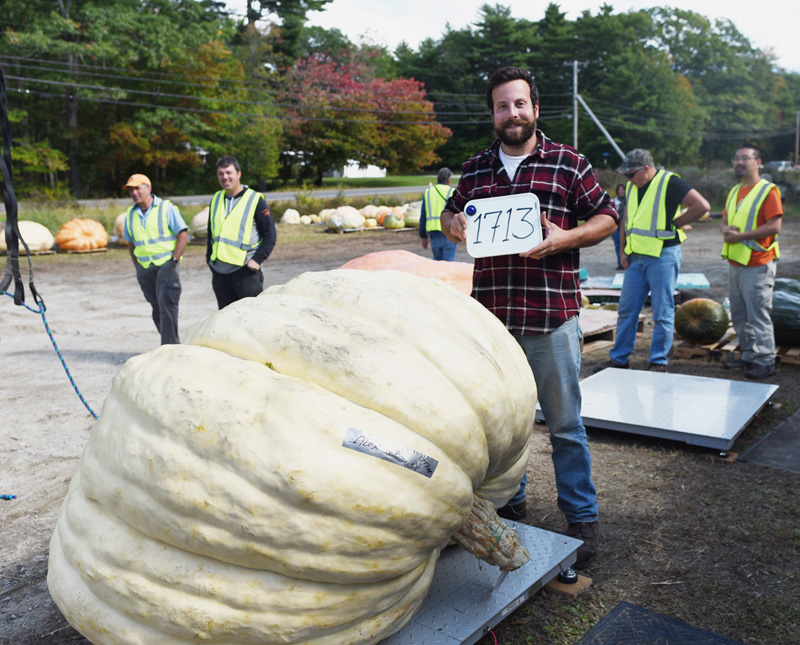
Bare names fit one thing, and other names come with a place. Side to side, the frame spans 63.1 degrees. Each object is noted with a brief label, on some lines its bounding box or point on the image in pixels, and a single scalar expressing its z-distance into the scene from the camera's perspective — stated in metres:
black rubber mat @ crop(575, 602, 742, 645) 2.32
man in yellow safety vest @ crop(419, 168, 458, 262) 9.31
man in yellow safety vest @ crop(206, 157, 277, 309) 5.82
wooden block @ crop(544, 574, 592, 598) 2.63
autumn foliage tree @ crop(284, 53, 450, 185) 40.72
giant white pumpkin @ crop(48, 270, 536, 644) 1.71
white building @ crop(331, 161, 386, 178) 60.28
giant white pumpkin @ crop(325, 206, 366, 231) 20.78
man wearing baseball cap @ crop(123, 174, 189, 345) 6.36
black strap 3.15
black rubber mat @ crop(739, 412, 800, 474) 3.91
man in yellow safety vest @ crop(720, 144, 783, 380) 5.66
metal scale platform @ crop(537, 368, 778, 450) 4.05
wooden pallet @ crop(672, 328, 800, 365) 6.15
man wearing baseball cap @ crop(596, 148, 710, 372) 5.88
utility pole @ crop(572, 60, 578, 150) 38.22
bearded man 2.74
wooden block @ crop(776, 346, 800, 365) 6.09
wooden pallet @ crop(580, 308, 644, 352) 6.90
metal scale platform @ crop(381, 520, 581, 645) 2.20
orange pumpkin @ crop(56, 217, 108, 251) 16.42
